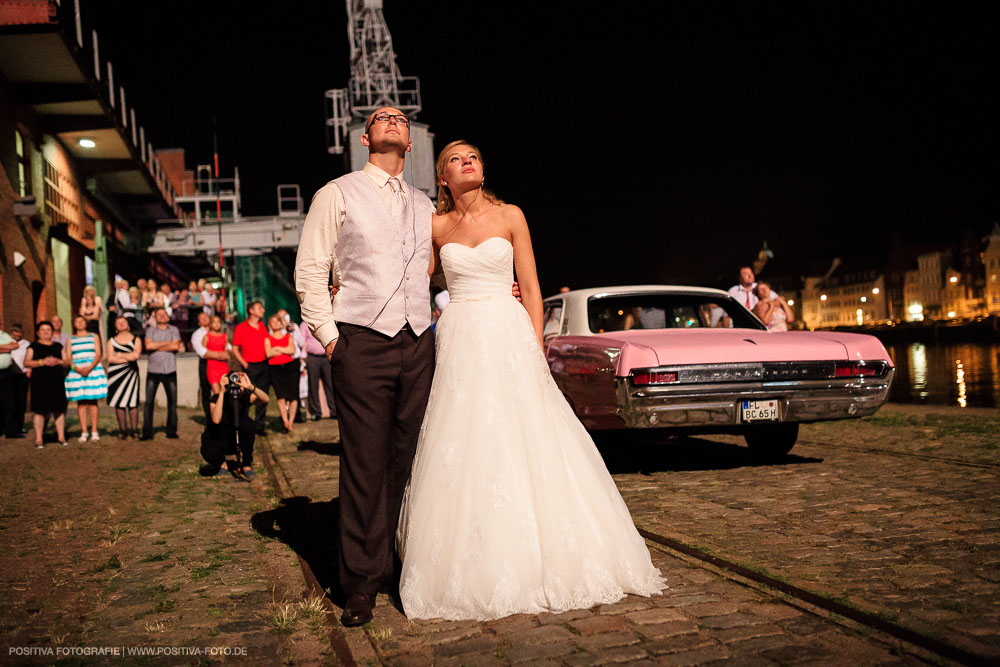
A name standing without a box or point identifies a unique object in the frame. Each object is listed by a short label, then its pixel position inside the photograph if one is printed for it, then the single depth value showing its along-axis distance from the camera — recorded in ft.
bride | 10.85
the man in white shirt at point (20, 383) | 42.71
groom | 11.23
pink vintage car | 19.81
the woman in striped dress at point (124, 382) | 38.78
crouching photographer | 25.16
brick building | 57.36
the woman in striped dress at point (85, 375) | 38.40
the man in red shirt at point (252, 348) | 37.65
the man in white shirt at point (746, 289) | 35.58
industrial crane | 145.89
